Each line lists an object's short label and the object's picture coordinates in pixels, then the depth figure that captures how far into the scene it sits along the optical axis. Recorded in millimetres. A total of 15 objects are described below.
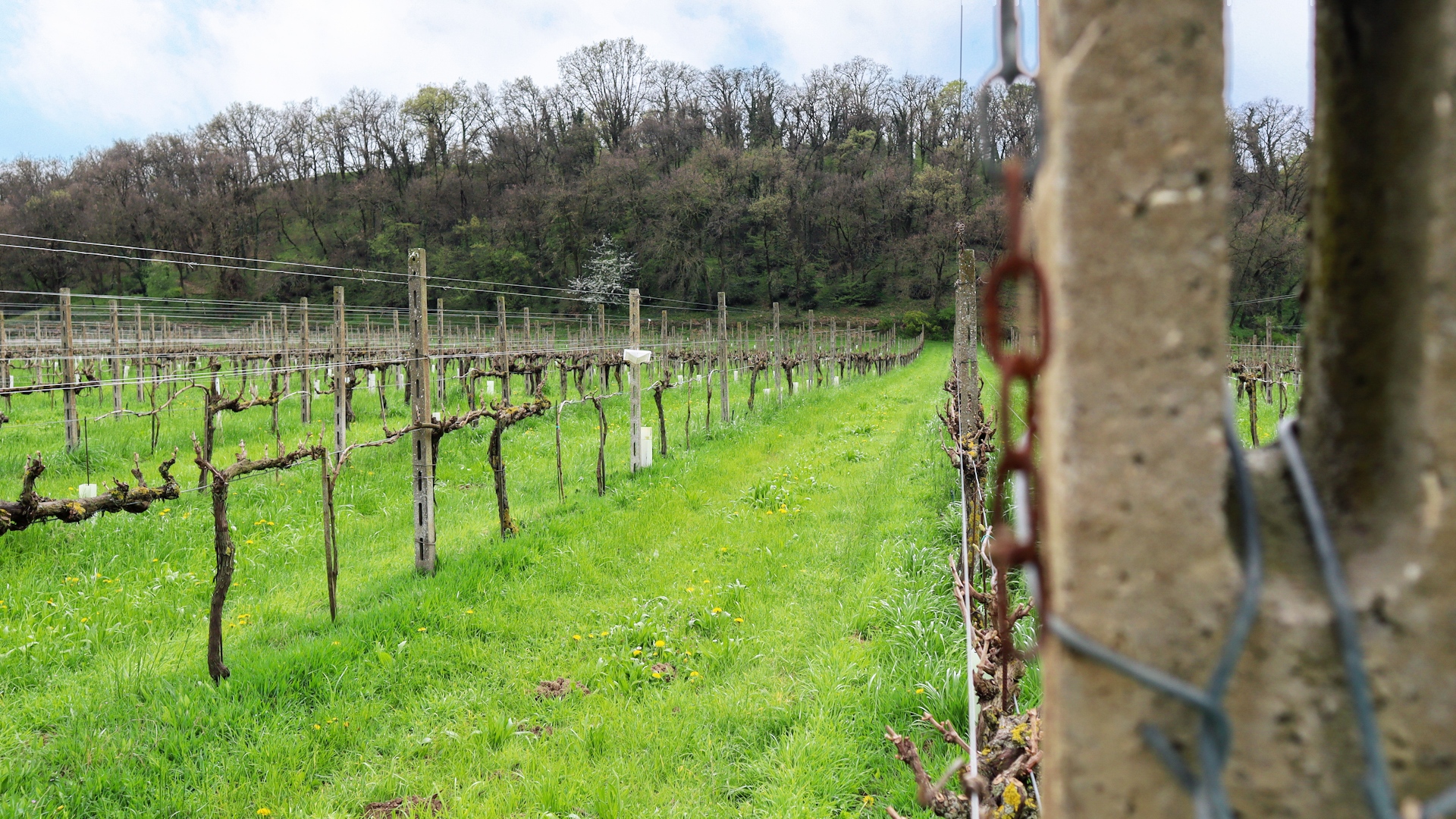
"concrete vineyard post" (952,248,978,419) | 6773
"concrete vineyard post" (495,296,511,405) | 12867
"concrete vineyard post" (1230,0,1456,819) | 634
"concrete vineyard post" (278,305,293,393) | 15680
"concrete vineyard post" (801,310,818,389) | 20978
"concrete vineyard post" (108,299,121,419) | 13623
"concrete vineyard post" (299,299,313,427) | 11030
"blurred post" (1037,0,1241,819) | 683
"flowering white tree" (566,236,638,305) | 49656
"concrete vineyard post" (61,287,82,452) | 10375
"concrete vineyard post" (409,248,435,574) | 6320
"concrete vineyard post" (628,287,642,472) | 10047
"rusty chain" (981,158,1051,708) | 719
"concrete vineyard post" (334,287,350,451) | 9602
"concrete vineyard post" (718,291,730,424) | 13873
